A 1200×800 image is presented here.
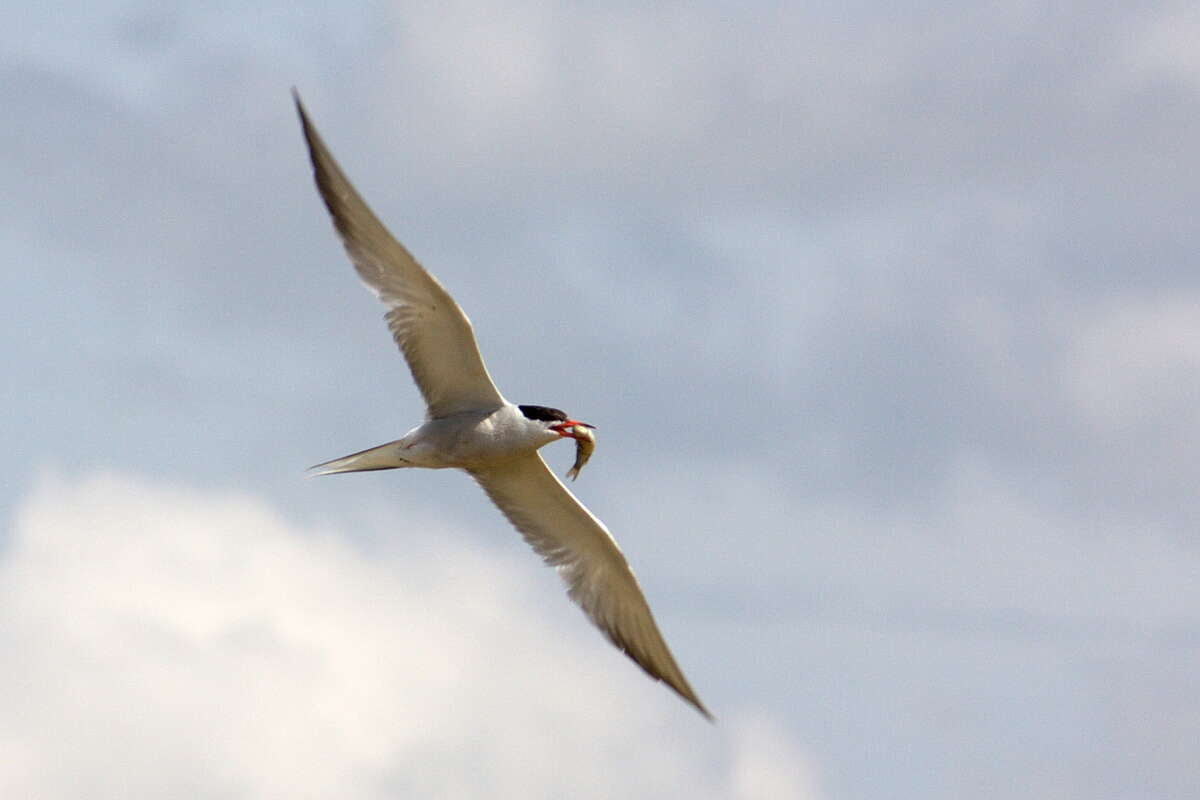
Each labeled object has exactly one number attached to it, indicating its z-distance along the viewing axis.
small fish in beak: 20.59
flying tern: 19.03
